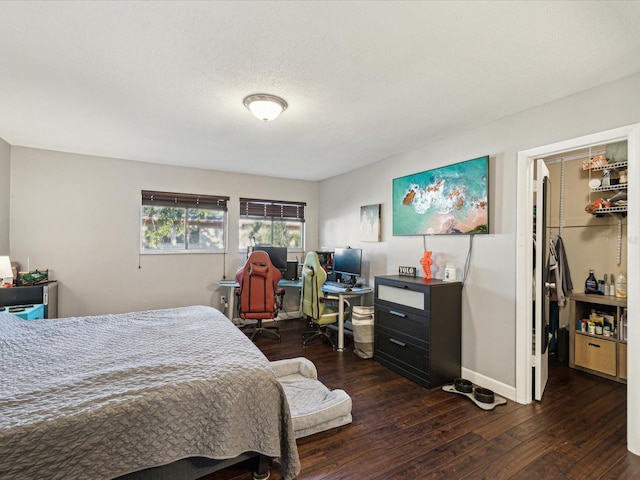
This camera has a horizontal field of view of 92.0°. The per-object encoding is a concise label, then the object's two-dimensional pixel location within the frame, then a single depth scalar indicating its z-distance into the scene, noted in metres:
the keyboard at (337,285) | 4.33
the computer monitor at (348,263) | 4.35
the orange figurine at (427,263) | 3.32
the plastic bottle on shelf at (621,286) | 3.20
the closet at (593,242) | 3.11
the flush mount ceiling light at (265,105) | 2.38
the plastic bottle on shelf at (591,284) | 3.42
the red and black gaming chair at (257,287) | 4.02
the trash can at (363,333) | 3.67
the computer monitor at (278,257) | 4.96
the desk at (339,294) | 3.93
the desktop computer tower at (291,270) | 5.09
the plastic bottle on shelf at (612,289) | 3.31
